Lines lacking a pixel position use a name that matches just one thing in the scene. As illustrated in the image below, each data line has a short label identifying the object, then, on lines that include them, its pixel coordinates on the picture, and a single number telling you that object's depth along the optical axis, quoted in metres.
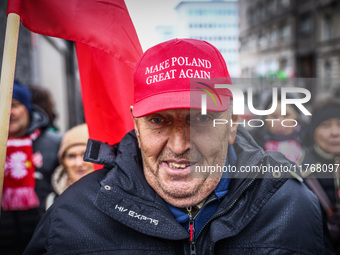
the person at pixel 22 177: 2.83
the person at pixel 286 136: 2.11
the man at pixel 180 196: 1.41
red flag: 1.79
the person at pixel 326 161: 2.38
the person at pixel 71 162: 2.71
